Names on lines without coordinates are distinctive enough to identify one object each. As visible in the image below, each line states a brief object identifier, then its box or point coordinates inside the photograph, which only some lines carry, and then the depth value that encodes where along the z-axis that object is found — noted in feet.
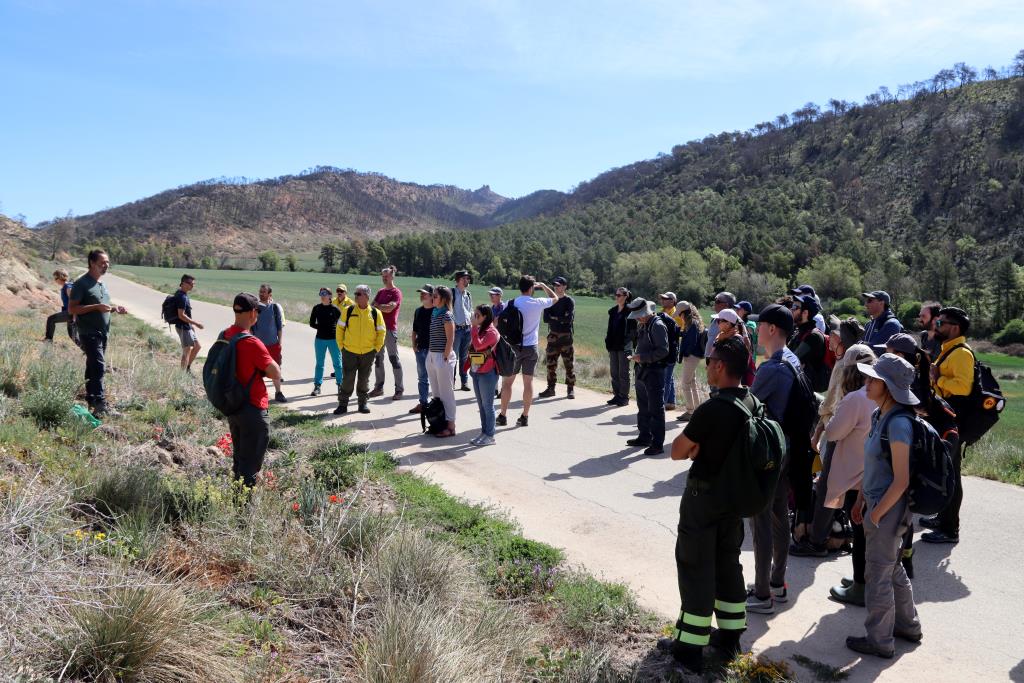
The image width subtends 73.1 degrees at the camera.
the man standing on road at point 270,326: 38.99
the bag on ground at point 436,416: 31.78
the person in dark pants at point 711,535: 12.64
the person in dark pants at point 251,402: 18.51
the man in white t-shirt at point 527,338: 34.19
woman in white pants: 31.07
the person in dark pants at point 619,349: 39.78
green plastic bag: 23.88
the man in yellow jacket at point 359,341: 35.06
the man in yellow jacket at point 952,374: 19.58
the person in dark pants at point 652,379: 28.68
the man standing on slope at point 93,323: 27.25
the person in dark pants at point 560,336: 41.04
